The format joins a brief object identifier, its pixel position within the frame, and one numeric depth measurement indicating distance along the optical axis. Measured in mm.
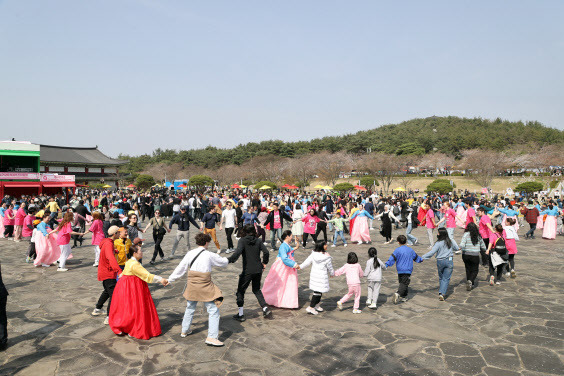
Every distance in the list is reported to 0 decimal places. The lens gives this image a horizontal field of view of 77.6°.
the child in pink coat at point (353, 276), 6133
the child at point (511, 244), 8366
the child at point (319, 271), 6012
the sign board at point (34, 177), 28348
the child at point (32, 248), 9547
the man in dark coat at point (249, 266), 5805
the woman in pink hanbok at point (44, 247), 9344
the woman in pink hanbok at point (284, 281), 6305
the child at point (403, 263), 6582
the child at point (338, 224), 12266
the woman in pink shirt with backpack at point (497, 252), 7773
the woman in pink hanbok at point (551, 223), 14039
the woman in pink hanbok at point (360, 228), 12773
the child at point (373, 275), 6301
